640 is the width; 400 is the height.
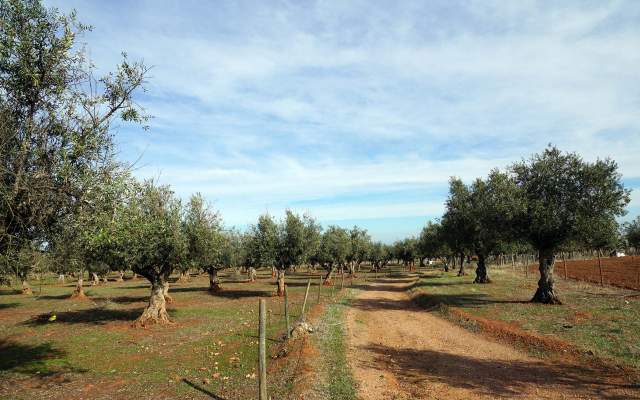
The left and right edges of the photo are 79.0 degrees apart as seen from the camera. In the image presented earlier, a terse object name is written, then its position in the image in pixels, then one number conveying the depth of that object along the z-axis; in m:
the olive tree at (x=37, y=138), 10.53
